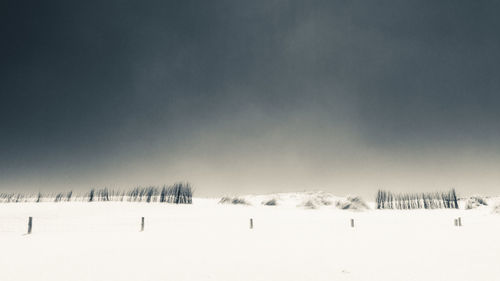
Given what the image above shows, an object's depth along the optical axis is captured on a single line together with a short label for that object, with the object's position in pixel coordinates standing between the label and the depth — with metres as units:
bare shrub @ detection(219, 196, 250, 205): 51.72
